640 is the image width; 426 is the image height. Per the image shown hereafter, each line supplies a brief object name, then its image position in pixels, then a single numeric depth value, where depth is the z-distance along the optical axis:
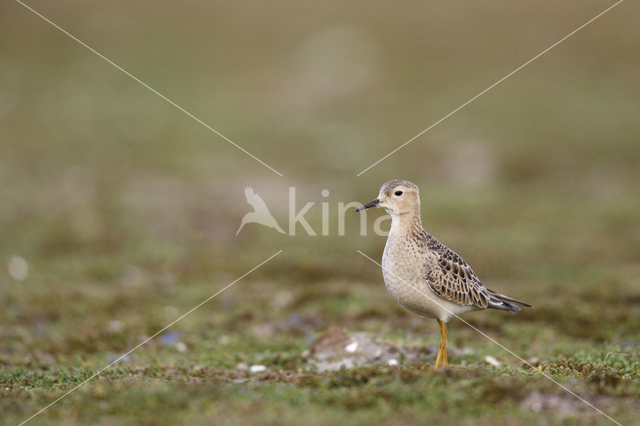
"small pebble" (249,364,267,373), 17.67
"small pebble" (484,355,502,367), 17.56
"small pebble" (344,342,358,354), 18.58
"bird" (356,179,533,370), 16.02
